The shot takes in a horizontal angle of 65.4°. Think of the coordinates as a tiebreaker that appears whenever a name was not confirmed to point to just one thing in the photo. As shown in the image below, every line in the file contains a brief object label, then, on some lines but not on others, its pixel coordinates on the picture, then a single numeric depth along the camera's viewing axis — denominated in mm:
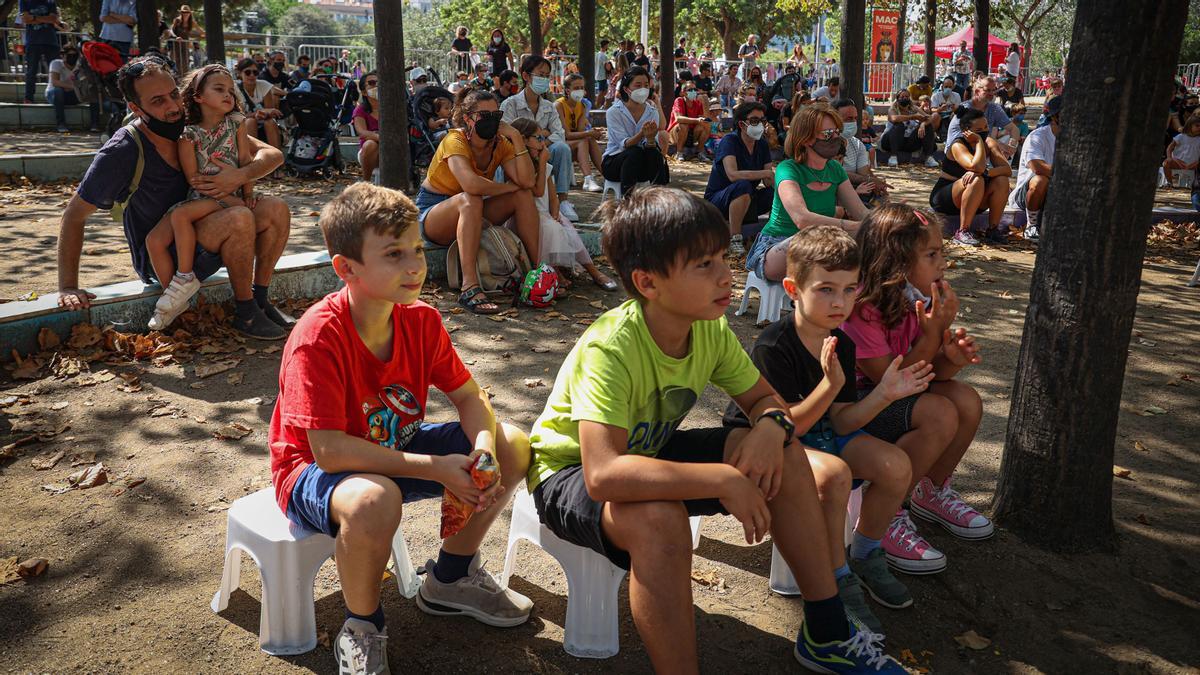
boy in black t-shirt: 2863
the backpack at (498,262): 6504
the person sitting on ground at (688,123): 15008
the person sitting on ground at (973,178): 9016
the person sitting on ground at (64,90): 15125
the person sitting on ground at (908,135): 16094
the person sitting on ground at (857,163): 7649
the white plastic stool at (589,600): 2676
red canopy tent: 44612
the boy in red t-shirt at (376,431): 2443
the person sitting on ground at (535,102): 10180
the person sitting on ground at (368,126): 10859
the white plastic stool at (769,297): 6098
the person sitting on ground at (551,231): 6664
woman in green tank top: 5758
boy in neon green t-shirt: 2338
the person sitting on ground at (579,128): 11859
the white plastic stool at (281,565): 2623
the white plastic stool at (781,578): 3086
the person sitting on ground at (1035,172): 9188
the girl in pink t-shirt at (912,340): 3182
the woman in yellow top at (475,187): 6270
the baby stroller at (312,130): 11242
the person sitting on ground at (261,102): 11078
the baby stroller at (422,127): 10594
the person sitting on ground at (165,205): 4738
